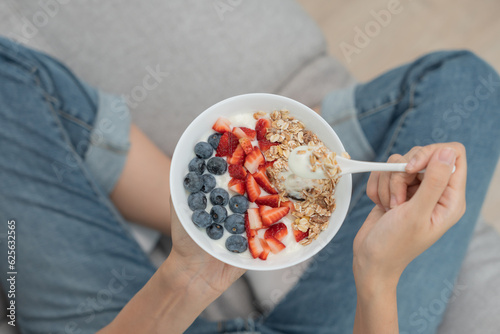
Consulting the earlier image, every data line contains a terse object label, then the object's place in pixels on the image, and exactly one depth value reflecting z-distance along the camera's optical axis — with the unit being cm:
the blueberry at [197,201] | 66
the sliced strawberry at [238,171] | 67
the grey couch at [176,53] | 113
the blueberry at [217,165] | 67
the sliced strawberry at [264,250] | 67
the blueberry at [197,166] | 67
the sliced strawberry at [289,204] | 68
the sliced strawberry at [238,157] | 67
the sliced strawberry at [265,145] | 69
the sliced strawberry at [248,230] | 67
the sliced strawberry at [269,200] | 67
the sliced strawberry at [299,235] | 68
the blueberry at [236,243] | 66
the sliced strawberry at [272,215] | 65
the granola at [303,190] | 67
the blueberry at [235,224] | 67
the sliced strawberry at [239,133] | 69
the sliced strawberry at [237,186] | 67
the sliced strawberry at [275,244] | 67
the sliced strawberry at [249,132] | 69
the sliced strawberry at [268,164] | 68
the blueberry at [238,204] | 66
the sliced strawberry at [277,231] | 67
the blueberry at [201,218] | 65
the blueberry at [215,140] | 69
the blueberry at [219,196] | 67
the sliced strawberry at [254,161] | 67
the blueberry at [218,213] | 66
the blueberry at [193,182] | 66
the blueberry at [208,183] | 67
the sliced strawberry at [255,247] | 67
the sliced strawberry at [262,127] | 69
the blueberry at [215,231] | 67
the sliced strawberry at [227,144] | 68
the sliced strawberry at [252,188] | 67
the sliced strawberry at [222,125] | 69
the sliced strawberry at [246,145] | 67
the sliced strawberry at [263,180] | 67
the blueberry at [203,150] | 68
